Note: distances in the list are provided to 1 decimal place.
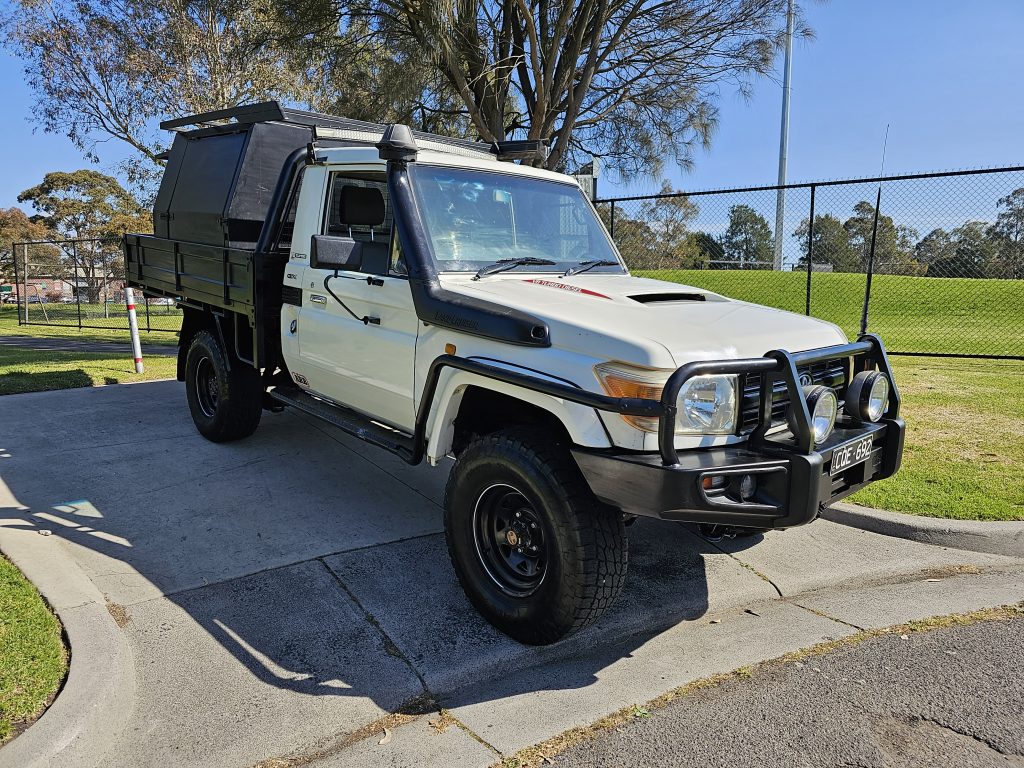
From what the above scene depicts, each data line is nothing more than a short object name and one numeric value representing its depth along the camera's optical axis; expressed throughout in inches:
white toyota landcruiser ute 114.3
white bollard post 360.2
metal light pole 450.0
